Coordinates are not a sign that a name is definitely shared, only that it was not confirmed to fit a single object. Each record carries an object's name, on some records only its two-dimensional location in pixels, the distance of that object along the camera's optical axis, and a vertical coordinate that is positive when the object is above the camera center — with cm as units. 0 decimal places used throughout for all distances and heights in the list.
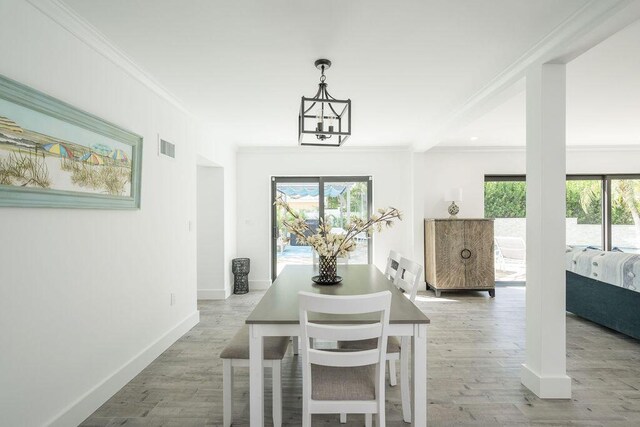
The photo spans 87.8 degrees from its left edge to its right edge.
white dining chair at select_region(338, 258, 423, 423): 210 -89
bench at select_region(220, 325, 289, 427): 196 -90
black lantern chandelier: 222 +65
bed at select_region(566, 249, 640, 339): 328 -81
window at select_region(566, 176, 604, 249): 611 +7
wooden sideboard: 534 -66
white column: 233 -12
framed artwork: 161 +35
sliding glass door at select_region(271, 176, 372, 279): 604 +25
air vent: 330 +68
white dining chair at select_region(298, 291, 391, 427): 154 -70
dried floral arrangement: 248 -16
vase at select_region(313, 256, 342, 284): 254 -43
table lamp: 571 +28
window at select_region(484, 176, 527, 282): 618 +0
